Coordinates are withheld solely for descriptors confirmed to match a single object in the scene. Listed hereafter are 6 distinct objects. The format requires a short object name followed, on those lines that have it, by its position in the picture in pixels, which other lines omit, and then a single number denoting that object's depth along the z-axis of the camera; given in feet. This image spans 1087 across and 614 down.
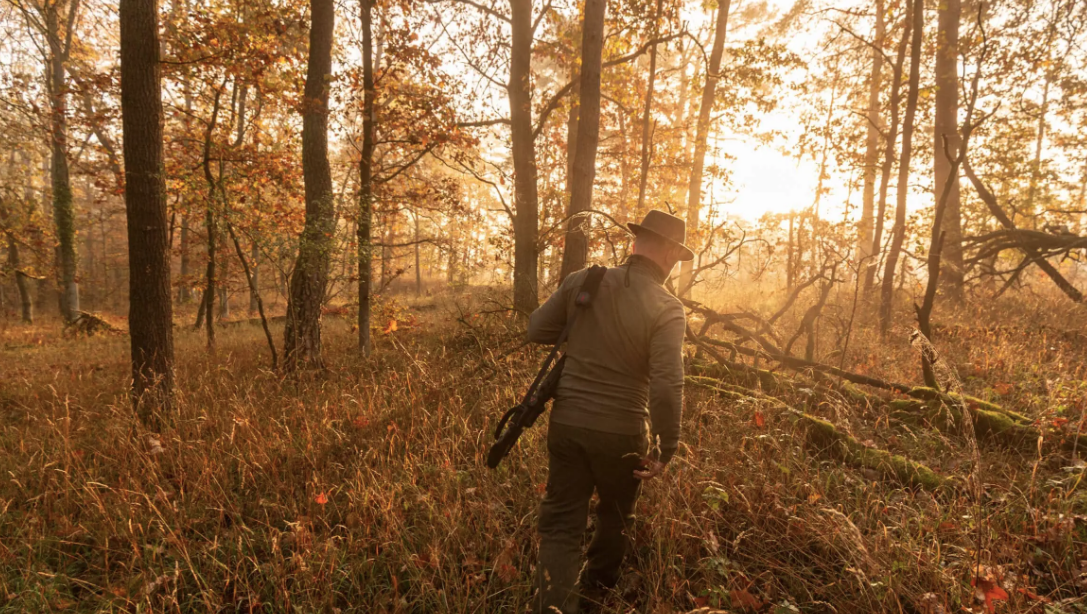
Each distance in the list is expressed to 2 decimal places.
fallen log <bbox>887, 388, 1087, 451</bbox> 13.62
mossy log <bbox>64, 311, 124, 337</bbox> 47.03
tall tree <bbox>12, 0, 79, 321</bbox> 45.91
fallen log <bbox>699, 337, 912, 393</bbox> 17.60
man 8.71
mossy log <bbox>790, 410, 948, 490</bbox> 12.21
